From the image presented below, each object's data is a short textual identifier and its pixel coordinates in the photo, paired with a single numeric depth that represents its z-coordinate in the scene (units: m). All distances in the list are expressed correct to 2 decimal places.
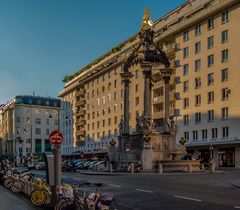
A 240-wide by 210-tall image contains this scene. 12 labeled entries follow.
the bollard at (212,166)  26.73
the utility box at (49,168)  8.22
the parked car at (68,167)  34.45
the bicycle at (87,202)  6.55
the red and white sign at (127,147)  28.18
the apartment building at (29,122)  90.60
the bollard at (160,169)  25.52
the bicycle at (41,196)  9.07
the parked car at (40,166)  39.29
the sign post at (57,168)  8.04
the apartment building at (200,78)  37.69
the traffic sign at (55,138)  8.20
